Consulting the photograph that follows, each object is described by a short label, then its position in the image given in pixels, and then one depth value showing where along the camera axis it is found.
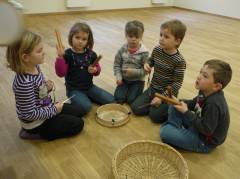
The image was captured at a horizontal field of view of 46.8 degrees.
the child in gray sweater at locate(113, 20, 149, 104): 1.77
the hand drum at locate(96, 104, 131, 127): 1.58
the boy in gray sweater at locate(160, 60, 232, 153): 1.27
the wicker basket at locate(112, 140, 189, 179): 1.23
